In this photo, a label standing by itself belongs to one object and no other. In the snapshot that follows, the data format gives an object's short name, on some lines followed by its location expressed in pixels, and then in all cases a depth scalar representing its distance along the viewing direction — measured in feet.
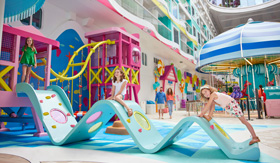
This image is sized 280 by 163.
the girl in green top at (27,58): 14.97
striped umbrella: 27.58
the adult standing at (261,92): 30.87
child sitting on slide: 12.60
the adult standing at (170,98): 30.22
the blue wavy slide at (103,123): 9.14
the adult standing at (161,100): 29.70
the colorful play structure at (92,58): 14.07
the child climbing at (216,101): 9.99
